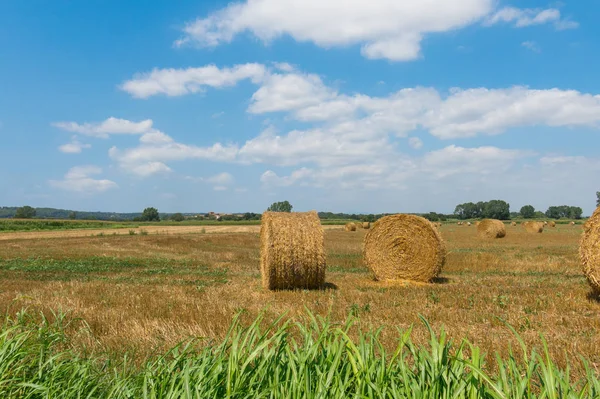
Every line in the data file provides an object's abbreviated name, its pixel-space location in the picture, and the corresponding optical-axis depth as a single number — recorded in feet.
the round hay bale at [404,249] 49.75
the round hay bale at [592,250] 35.12
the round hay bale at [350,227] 173.02
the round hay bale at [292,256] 41.58
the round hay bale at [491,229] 124.06
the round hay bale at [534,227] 152.05
